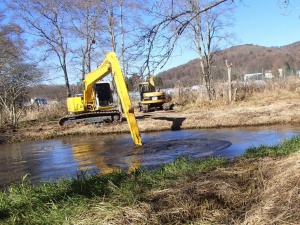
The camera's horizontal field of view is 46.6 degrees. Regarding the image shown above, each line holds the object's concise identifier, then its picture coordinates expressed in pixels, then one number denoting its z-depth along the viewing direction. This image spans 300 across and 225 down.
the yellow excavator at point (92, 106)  21.39
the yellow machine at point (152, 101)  31.67
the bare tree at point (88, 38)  30.86
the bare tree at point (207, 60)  32.50
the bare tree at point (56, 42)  34.31
